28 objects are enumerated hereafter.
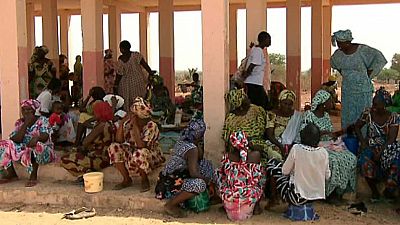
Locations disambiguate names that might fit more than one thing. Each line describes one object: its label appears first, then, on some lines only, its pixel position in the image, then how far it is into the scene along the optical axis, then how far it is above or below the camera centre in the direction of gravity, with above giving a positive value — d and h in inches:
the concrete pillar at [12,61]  277.1 +5.6
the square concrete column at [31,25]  609.7 +53.6
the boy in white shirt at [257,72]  285.1 -1.3
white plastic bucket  242.2 -49.2
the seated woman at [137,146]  235.8 -33.0
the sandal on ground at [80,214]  225.5 -59.4
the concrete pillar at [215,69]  244.7 +0.4
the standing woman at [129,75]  332.5 -2.5
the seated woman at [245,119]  235.1 -21.5
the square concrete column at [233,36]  635.5 +39.7
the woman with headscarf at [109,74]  390.6 -2.2
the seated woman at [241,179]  207.5 -41.9
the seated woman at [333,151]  215.5 -33.3
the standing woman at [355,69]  251.1 -0.2
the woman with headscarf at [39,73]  371.6 -0.9
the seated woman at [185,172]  213.8 -41.1
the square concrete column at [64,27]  732.0 +59.5
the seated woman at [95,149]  248.8 -36.1
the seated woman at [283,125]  232.4 -24.0
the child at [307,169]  204.1 -37.3
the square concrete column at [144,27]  712.4 +57.1
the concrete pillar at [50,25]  494.6 +42.0
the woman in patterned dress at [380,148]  213.8 -31.7
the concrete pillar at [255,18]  304.5 +28.7
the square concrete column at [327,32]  619.2 +41.7
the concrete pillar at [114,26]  633.0 +52.6
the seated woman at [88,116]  272.1 -22.5
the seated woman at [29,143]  256.1 -33.3
